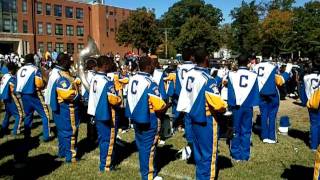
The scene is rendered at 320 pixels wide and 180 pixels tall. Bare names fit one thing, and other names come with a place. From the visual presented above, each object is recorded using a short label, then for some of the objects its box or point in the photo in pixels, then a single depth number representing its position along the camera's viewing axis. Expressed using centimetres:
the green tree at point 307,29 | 4558
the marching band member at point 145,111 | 490
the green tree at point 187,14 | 7437
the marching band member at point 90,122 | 754
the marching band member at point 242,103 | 602
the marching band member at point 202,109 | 456
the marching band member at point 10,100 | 833
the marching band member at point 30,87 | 720
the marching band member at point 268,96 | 704
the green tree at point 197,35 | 5848
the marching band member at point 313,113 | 636
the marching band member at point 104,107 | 542
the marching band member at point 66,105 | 599
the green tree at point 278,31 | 5044
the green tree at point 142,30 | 4817
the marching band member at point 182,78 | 638
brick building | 4835
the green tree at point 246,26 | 5776
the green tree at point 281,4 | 6021
